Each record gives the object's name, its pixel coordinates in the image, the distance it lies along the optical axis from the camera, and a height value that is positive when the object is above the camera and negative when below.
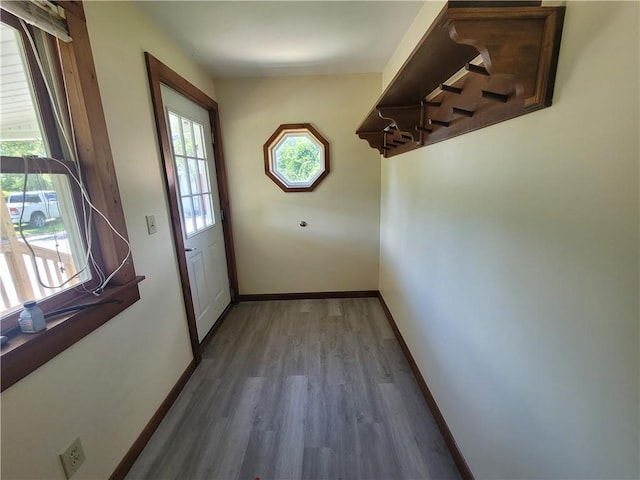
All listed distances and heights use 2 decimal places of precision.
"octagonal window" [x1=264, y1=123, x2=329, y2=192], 2.62 +0.25
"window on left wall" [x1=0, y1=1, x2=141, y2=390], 0.90 -0.01
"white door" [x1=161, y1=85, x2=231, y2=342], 1.96 -0.15
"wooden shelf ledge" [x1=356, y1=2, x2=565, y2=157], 0.66 +0.34
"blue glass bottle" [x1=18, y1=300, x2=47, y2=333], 0.90 -0.42
